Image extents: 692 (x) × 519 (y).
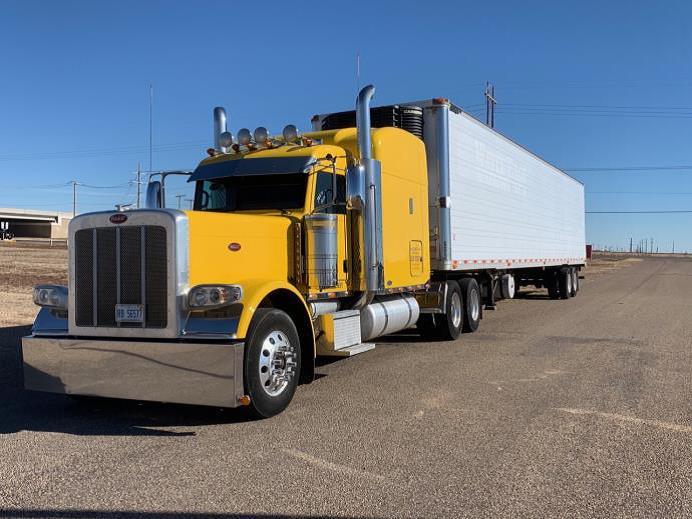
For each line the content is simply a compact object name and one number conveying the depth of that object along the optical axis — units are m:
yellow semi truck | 5.50
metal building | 107.69
